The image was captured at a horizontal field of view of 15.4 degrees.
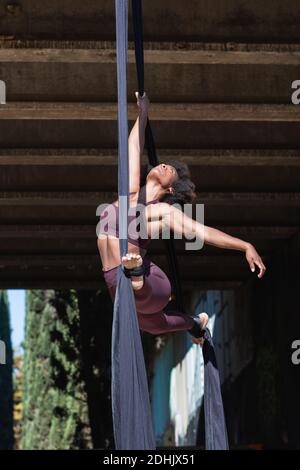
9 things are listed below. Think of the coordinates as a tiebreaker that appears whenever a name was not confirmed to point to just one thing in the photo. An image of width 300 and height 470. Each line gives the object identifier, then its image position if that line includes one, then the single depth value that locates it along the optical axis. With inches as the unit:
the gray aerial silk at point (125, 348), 278.2
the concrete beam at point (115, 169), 649.0
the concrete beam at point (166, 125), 575.8
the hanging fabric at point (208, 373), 318.3
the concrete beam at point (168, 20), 494.3
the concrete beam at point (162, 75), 520.7
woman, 300.7
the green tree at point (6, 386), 1710.1
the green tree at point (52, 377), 1104.8
